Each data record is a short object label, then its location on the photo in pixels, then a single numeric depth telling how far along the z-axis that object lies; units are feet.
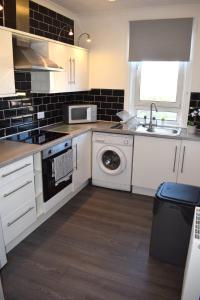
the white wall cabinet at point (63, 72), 9.23
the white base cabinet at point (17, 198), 6.62
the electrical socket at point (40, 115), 10.42
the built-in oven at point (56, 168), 8.25
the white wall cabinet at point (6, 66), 6.99
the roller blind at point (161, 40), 10.34
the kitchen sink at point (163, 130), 10.34
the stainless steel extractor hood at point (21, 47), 7.73
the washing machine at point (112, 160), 10.81
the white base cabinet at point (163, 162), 9.78
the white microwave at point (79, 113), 11.49
